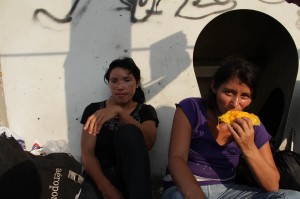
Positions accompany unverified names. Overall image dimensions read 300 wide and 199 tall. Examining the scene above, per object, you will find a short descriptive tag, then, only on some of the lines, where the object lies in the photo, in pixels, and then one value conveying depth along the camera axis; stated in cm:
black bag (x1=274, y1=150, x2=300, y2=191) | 257
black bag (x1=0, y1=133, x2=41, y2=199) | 205
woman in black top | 221
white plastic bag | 334
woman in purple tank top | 207
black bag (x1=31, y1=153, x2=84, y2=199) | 223
